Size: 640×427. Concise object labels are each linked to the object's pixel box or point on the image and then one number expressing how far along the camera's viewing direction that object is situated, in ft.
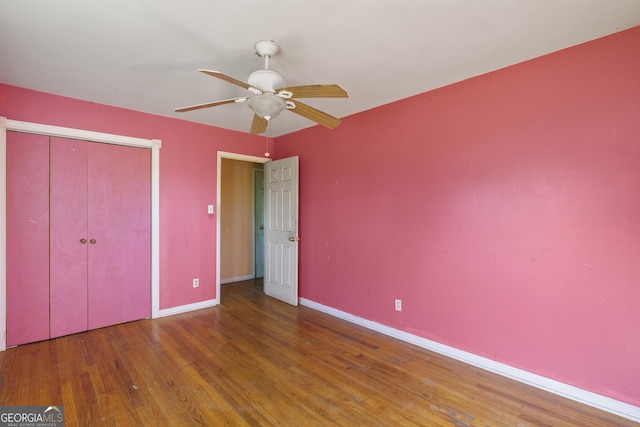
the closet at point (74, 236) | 9.37
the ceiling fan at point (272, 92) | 6.11
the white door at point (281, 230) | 13.67
